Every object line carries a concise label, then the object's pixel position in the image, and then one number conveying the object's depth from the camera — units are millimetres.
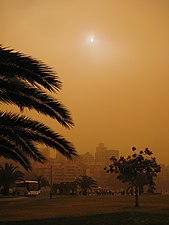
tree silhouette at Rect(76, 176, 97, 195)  92000
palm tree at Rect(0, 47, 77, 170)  9508
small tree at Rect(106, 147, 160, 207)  34000
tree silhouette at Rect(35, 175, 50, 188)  97150
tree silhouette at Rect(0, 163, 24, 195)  63906
